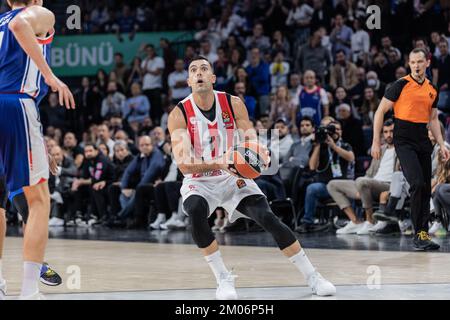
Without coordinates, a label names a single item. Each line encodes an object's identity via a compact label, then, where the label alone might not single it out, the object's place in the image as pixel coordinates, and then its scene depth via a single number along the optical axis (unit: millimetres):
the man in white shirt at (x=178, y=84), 16156
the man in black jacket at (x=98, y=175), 13781
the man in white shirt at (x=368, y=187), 10969
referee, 8617
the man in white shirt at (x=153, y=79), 16848
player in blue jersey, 5047
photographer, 11438
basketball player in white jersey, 5625
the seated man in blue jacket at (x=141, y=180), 12992
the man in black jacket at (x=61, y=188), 14250
